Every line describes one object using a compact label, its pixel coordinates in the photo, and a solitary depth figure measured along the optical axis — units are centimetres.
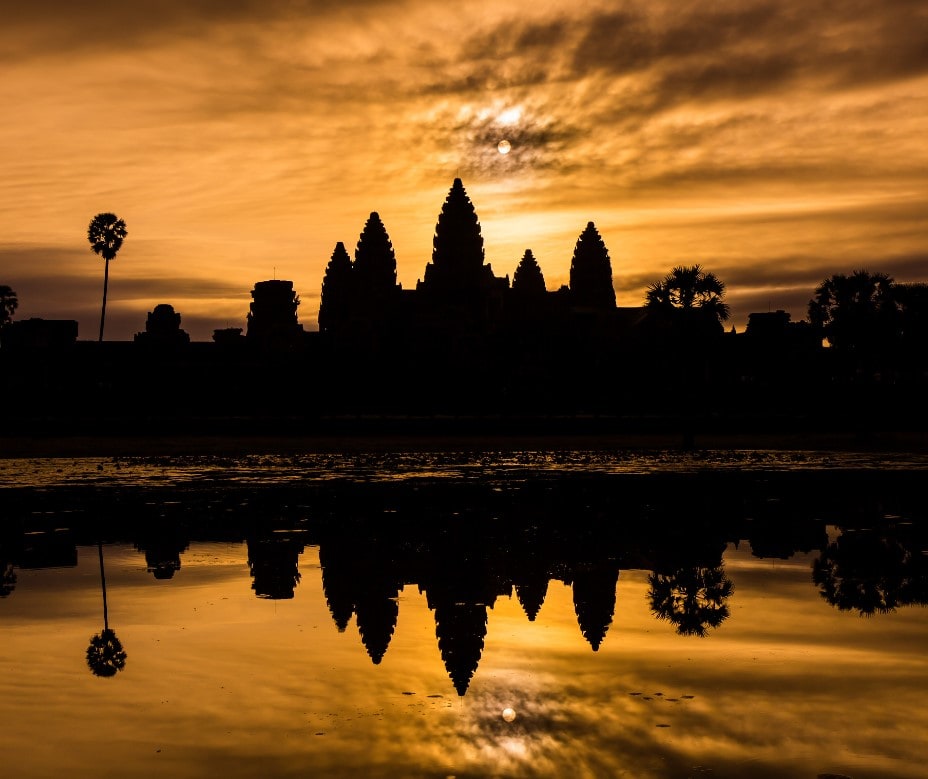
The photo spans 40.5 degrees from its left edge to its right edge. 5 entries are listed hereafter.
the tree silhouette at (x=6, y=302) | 12694
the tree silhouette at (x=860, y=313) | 9219
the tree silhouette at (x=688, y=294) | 6278
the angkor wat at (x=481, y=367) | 7288
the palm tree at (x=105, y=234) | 10475
